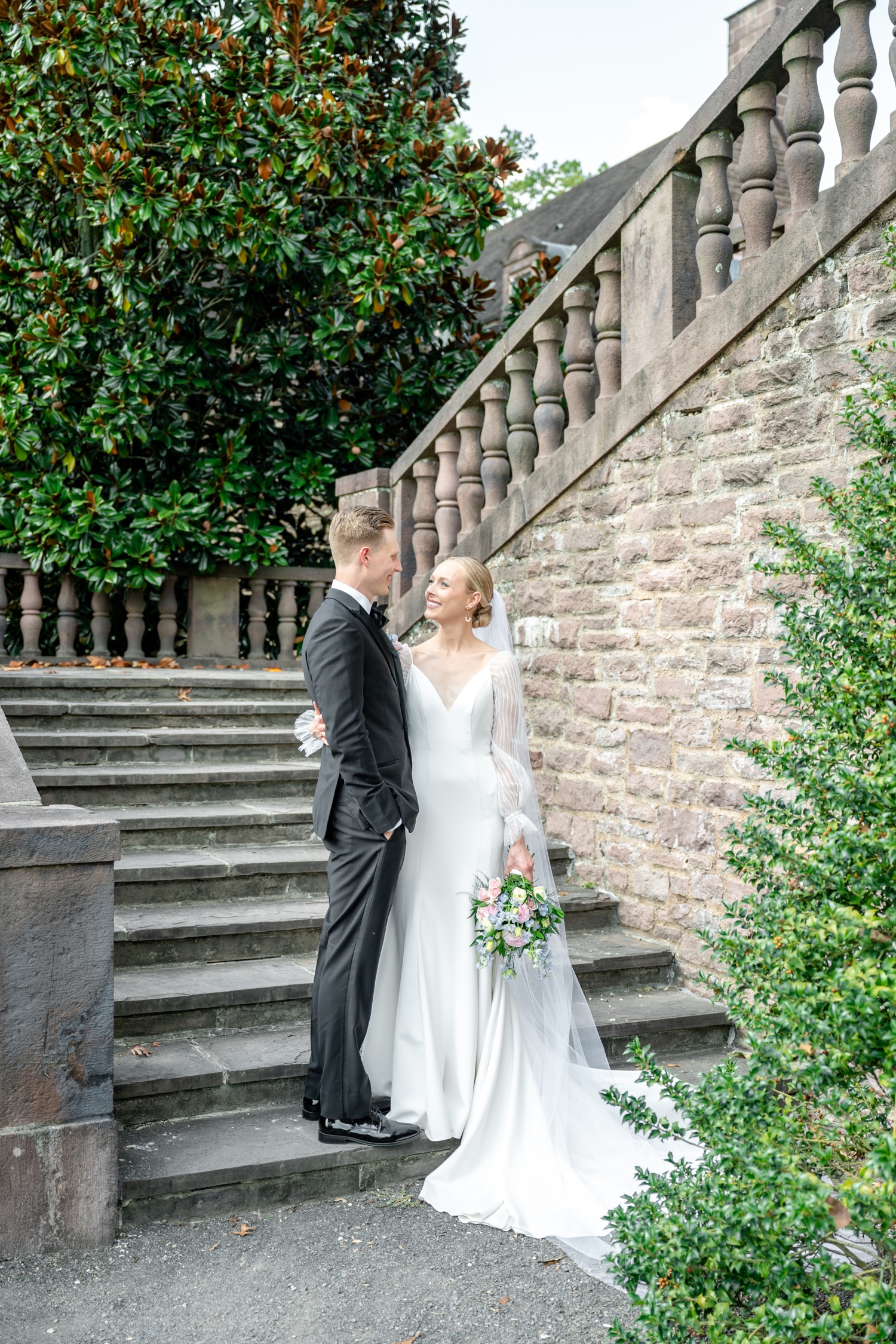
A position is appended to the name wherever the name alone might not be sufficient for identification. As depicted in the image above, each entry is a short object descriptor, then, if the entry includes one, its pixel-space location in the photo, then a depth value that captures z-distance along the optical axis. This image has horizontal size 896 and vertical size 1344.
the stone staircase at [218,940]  3.75
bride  3.86
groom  3.75
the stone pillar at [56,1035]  3.25
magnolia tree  7.79
